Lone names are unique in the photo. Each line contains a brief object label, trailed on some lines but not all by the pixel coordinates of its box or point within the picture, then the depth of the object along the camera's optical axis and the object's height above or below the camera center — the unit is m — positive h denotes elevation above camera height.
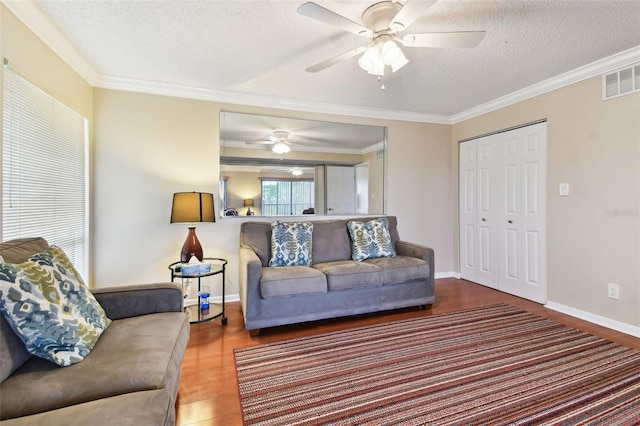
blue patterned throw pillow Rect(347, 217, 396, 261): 3.23 -0.29
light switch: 2.94 +0.23
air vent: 2.46 +1.09
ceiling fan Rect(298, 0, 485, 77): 1.68 +1.07
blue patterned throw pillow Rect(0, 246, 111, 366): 1.13 -0.38
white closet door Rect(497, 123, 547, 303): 3.22 +0.00
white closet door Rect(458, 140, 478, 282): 4.06 +0.03
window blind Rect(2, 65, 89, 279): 1.84 +0.33
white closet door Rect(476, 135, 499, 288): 3.75 +0.02
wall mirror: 3.40 +0.57
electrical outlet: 2.59 -0.68
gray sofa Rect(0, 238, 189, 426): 0.91 -0.59
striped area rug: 1.54 -1.01
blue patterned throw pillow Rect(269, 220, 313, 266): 2.93 -0.30
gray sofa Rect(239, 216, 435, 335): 2.48 -0.59
